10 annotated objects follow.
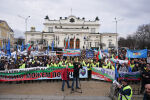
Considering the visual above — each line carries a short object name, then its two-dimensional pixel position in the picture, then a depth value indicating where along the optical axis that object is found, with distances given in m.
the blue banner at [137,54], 10.12
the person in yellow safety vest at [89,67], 9.69
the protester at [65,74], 7.40
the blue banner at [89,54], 13.03
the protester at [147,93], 3.05
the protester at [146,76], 6.48
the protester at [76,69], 7.45
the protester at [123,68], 8.59
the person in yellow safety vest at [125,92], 4.02
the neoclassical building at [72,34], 47.81
